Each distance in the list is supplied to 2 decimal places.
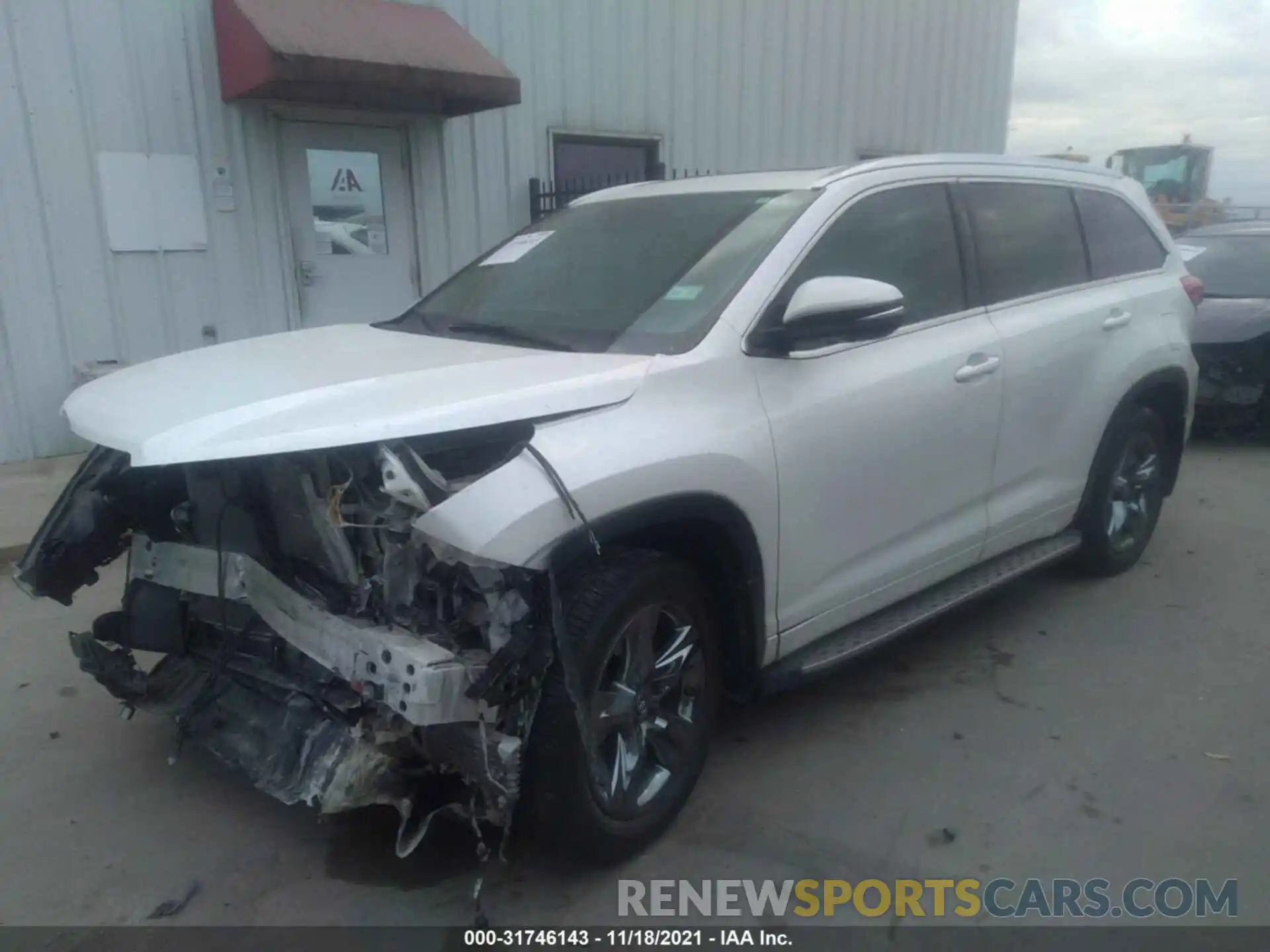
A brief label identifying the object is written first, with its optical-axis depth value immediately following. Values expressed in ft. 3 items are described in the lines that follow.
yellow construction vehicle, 101.19
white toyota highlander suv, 8.11
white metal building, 21.57
